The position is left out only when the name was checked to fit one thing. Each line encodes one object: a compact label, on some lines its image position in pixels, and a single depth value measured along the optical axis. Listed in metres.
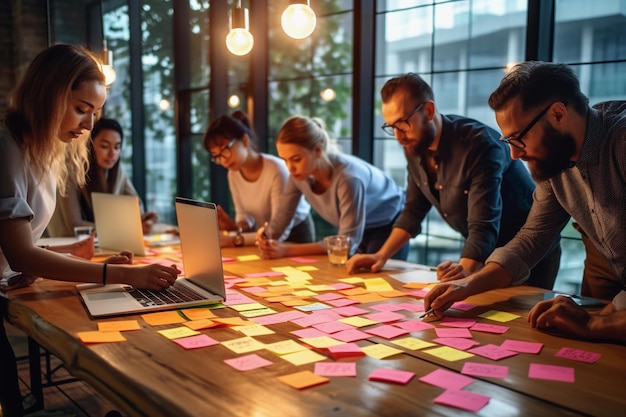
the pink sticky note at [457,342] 1.43
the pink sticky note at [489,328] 1.55
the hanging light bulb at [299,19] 2.35
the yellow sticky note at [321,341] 1.44
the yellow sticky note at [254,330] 1.54
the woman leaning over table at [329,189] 2.68
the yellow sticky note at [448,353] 1.35
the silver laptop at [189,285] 1.79
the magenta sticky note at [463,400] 1.09
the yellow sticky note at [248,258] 2.67
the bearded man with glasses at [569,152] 1.57
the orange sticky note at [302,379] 1.19
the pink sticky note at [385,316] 1.66
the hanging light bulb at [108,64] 3.55
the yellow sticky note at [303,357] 1.33
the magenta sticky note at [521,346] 1.40
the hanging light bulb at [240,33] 2.81
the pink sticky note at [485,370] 1.25
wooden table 1.09
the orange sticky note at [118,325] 1.58
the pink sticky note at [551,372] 1.23
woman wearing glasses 3.22
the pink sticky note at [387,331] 1.51
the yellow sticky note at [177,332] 1.52
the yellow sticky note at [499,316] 1.66
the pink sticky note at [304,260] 2.57
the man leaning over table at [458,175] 2.19
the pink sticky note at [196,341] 1.44
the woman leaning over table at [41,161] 1.84
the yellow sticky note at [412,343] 1.43
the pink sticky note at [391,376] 1.21
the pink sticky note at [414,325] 1.58
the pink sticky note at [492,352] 1.36
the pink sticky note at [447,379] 1.19
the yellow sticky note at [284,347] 1.40
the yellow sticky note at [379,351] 1.37
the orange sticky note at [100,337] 1.47
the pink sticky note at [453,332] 1.52
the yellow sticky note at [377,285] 2.04
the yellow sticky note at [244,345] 1.42
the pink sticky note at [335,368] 1.25
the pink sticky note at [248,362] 1.29
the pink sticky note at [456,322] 1.61
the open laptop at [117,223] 2.77
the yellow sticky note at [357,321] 1.61
